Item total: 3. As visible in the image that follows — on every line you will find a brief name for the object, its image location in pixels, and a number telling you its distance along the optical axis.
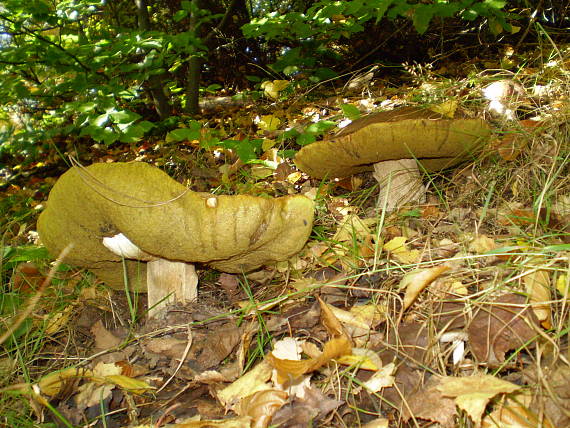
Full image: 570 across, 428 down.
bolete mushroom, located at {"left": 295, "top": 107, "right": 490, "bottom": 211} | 0.46
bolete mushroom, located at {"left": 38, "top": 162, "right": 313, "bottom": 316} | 0.36
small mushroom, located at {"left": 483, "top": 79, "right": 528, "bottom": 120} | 0.61
